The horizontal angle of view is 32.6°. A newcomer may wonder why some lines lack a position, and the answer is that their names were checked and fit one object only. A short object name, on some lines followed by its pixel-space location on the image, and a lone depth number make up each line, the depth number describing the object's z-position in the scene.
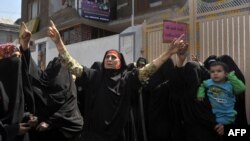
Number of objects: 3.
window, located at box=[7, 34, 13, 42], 34.19
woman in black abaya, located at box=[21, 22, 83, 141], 4.54
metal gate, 6.68
